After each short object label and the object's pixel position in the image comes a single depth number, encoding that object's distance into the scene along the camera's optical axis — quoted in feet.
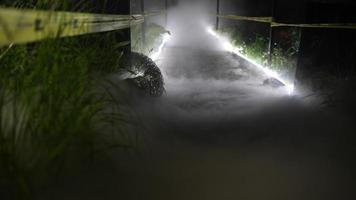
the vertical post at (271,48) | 23.76
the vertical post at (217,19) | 45.59
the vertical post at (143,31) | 28.15
